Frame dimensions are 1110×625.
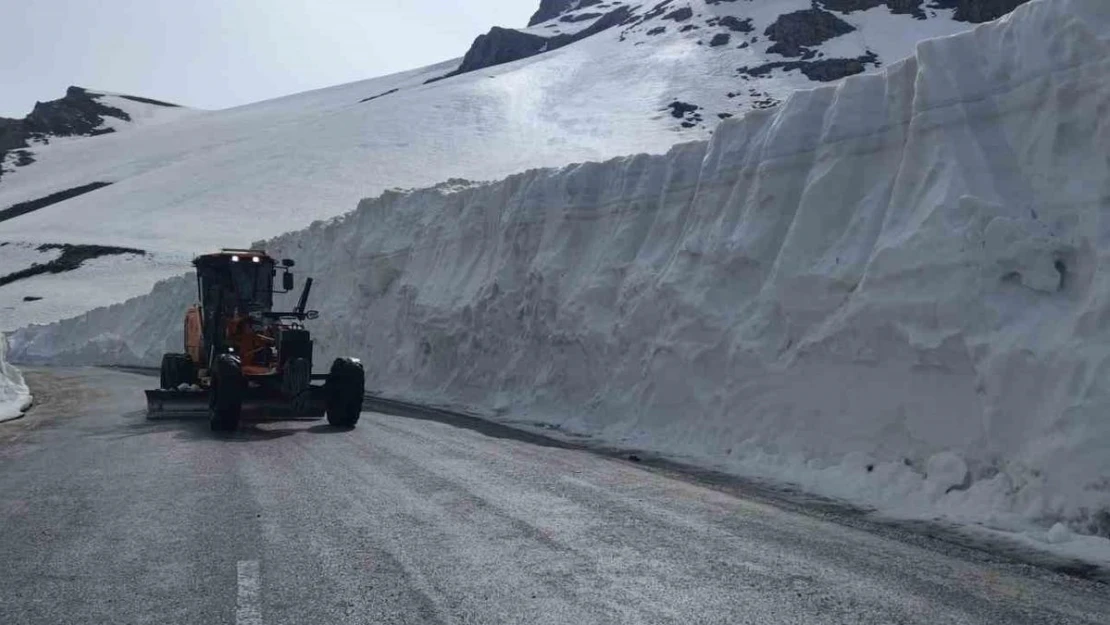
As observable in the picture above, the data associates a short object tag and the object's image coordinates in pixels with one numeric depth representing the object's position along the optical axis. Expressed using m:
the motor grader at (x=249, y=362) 14.37
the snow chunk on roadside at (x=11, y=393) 17.56
